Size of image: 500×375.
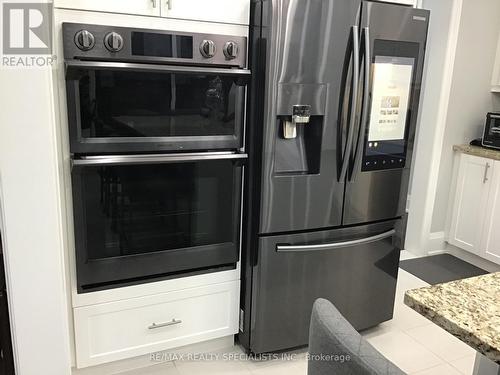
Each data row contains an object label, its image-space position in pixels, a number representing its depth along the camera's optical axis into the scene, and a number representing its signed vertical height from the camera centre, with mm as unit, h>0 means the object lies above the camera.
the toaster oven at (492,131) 3326 -262
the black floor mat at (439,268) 3355 -1320
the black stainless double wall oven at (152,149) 1760 -282
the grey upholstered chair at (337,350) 651 -390
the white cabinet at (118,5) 1676 +271
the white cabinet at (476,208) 3285 -843
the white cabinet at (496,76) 3566 +142
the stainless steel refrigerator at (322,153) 1983 -304
